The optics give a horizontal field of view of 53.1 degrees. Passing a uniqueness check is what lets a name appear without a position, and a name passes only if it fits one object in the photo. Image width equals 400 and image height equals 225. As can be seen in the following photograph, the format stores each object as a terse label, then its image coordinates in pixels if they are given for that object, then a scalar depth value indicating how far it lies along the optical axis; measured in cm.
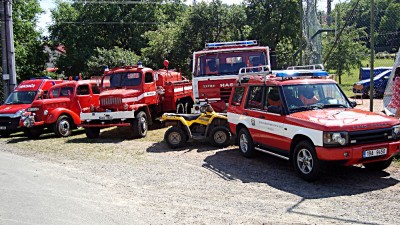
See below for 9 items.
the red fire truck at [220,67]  1284
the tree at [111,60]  2948
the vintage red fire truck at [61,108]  1530
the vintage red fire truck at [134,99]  1390
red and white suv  685
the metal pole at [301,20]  1247
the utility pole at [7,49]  2075
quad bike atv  1124
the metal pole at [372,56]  964
